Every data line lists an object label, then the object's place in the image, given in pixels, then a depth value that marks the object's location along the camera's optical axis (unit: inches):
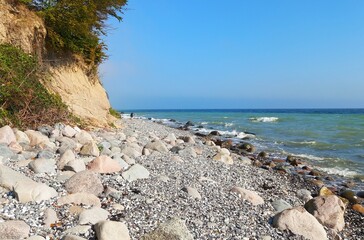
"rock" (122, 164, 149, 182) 228.8
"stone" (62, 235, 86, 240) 135.2
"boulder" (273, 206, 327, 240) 188.4
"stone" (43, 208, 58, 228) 148.4
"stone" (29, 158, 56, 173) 211.5
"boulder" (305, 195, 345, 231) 219.3
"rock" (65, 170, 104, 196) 189.0
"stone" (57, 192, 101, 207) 171.8
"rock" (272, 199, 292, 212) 229.1
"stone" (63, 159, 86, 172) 221.0
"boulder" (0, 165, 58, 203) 163.8
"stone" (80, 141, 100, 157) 279.1
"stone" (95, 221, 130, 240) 140.5
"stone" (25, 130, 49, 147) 288.3
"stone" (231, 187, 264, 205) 230.4
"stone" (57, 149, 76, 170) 227.8
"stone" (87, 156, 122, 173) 234.8
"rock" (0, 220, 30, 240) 131.4
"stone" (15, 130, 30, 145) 278.2
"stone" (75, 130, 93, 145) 332.2
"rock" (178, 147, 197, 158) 383.9
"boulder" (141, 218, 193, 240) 147.9
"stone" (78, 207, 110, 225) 154.3
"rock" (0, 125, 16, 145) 260.5
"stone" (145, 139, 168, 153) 378.9
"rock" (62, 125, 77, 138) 345.7
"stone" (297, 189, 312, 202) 293.1
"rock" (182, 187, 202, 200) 215.3
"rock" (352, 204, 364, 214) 273.7
